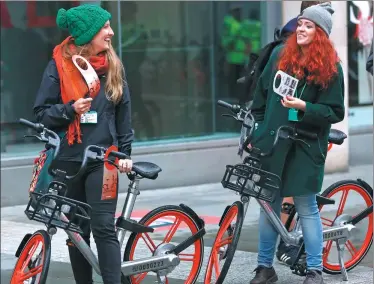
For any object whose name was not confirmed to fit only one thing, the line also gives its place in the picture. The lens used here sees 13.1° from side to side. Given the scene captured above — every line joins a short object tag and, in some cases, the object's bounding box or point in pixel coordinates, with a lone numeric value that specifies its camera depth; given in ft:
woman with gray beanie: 34.01
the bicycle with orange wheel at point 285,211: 34.32
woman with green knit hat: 31.03
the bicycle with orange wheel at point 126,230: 29.93
